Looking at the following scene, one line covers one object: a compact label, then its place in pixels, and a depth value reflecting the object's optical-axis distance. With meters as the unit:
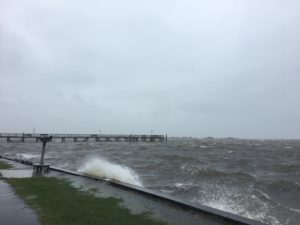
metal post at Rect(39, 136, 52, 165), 9.25
